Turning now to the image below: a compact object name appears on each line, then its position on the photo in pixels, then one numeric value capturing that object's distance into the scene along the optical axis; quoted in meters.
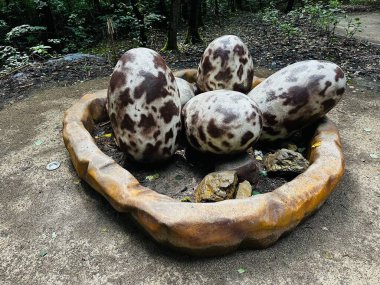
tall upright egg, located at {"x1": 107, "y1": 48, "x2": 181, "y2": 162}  2.44
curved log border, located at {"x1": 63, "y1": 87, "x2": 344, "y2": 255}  1.88
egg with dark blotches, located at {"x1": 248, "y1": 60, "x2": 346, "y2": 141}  2.68
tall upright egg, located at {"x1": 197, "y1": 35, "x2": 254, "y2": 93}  2.98
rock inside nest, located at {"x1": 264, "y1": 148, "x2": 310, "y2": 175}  2.51
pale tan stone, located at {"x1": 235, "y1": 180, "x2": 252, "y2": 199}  2.33
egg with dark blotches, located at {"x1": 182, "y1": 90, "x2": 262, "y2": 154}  2.32
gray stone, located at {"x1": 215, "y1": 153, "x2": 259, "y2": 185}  2.46
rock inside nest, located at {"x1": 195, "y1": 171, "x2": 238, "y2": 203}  2.22
